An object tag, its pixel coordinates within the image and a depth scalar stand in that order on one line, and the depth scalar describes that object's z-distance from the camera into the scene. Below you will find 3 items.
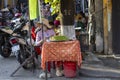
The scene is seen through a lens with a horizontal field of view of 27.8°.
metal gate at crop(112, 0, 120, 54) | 8.11
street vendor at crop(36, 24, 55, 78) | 6.19
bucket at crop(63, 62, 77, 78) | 5.90
